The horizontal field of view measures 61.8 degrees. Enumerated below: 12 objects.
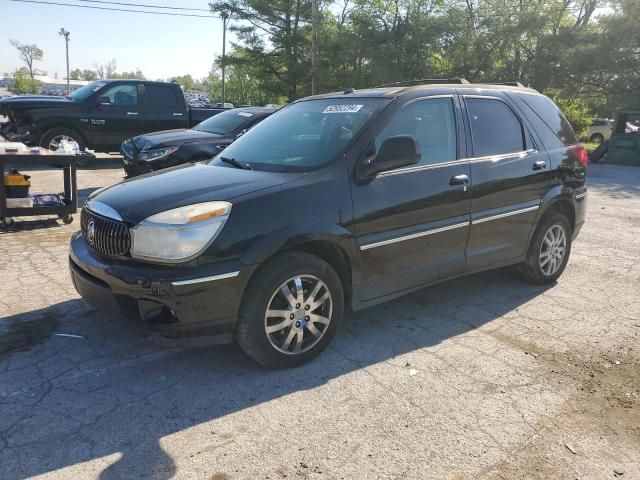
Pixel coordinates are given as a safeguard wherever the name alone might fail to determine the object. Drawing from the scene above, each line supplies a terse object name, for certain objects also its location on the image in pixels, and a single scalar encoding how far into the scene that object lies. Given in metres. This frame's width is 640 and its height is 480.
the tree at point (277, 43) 34.28
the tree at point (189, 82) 125.49
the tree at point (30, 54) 99.53
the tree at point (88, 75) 129.48
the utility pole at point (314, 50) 31.11
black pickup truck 11.58
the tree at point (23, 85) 75.38
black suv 3.14
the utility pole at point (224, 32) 35.94
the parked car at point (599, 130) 27.75
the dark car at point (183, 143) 8.59
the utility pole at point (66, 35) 70.50
